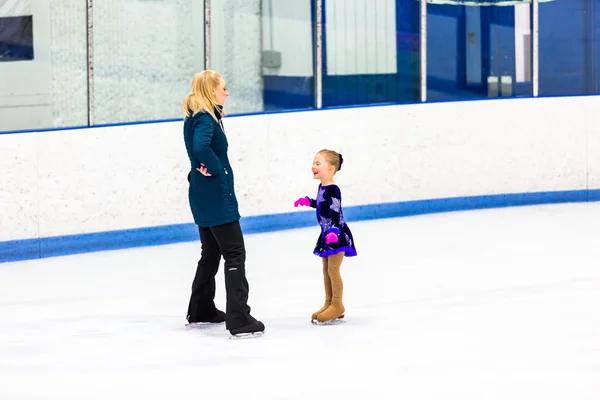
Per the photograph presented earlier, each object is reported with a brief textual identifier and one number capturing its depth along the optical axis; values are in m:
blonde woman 12.09
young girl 12.80
